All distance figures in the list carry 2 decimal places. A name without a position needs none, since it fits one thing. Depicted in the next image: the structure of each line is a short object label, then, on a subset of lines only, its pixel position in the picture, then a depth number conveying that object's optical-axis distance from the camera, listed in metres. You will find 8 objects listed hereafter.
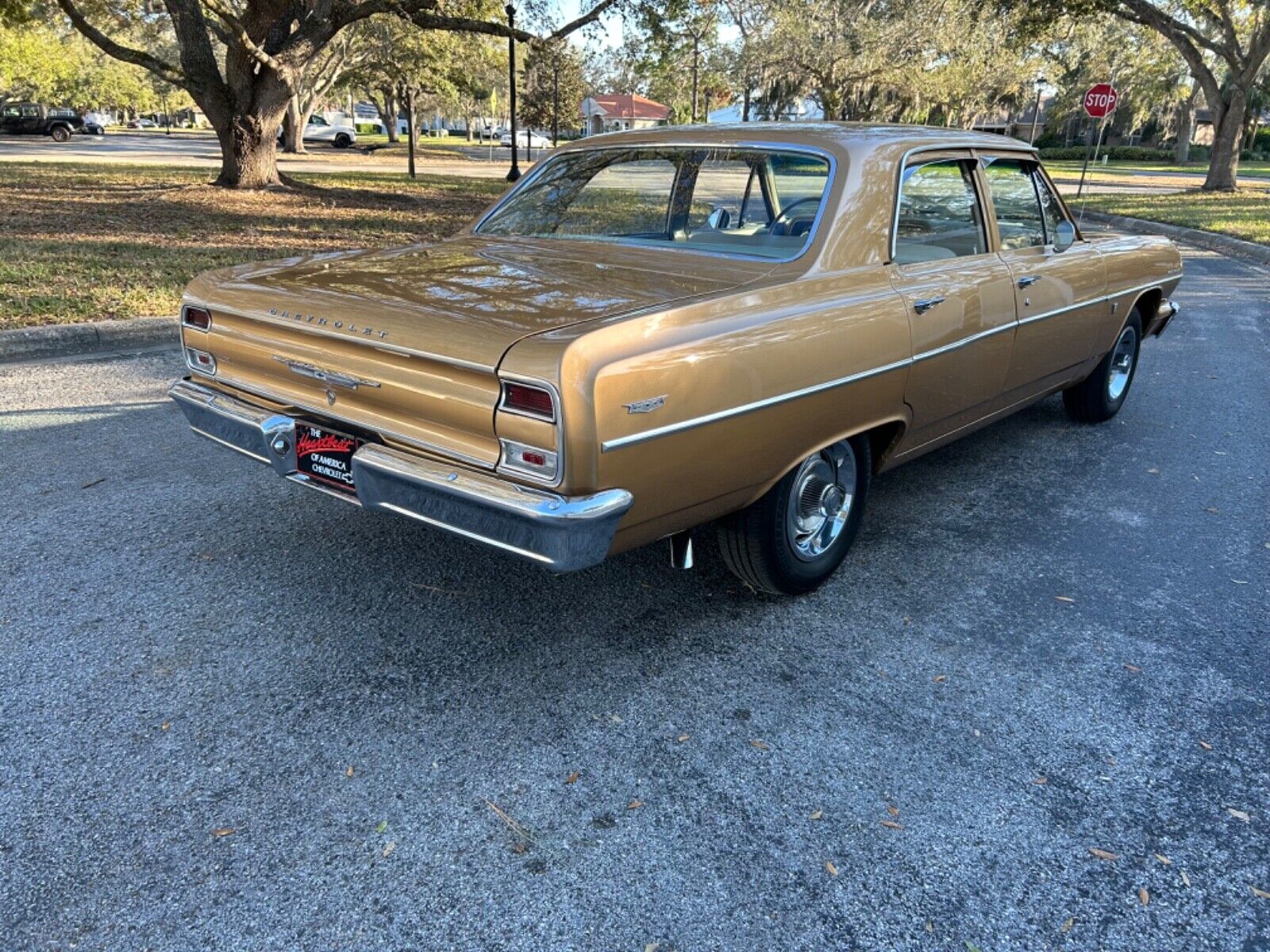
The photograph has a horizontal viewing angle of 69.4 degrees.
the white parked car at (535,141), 52.67
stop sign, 18.80
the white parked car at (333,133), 46.88
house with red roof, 86.94
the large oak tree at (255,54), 14.49
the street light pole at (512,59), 16.31
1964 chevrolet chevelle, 2.46
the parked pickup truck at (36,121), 41.03
